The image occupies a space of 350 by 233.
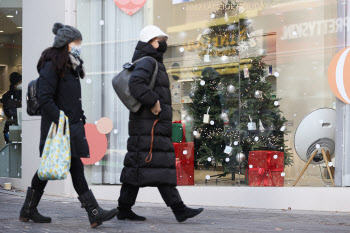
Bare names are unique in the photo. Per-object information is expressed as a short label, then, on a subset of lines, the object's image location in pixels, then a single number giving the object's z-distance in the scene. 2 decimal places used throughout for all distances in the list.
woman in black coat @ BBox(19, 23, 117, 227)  11.01
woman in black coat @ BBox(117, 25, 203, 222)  11.68
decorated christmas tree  16.96
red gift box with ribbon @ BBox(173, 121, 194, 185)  17.10
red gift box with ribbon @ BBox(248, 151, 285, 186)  16.47
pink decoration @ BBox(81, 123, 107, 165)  17.94
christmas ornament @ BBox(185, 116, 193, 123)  17.30
